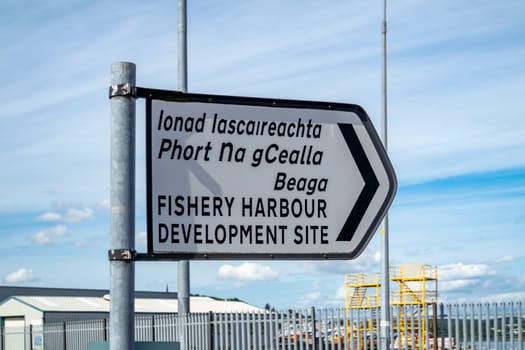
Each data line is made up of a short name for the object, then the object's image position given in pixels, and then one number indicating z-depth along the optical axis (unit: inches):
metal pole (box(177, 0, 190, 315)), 633.0
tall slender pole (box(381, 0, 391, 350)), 839.0
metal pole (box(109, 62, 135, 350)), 99.2
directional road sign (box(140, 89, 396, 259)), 106.4
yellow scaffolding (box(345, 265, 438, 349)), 1258.6
